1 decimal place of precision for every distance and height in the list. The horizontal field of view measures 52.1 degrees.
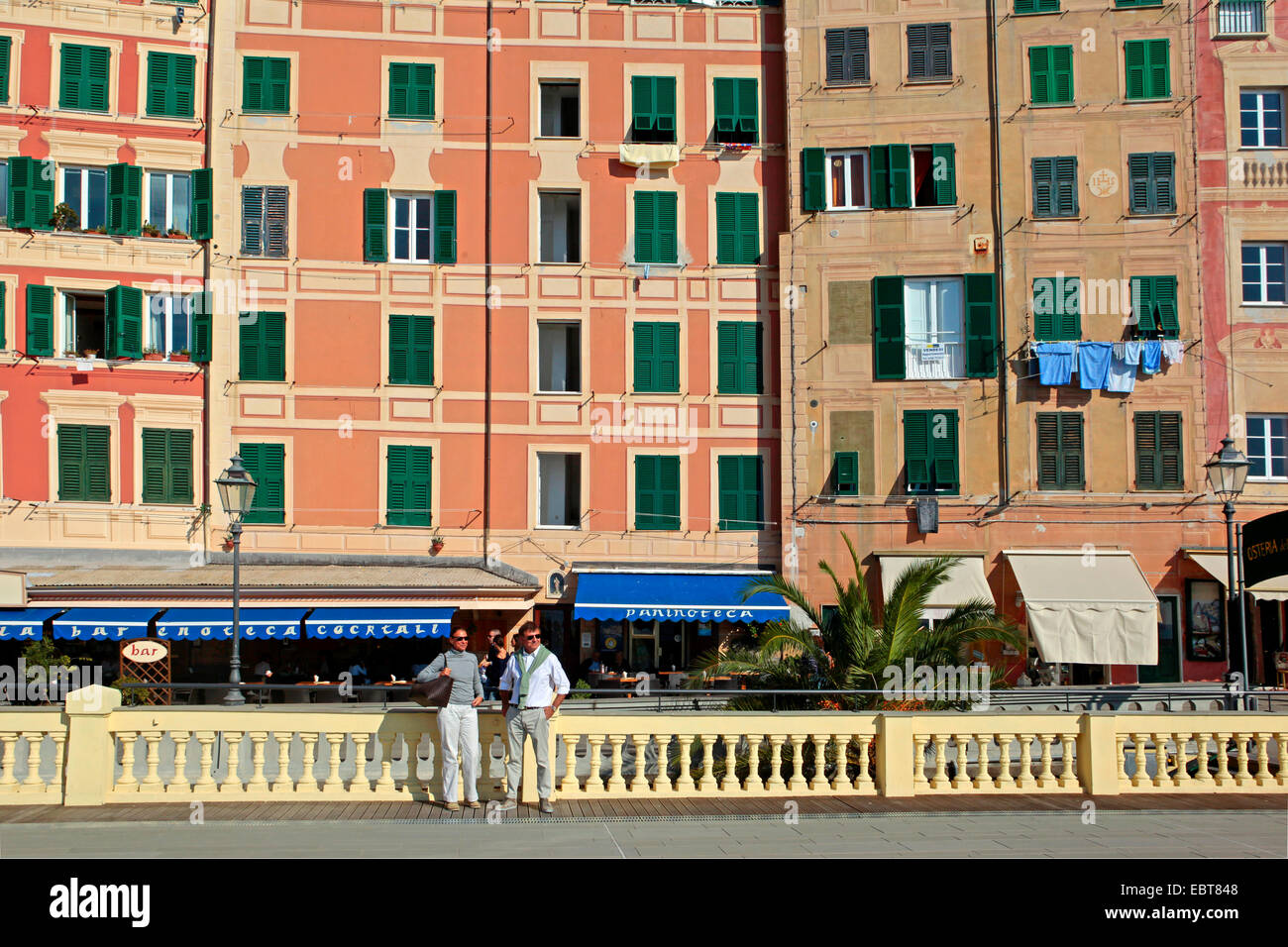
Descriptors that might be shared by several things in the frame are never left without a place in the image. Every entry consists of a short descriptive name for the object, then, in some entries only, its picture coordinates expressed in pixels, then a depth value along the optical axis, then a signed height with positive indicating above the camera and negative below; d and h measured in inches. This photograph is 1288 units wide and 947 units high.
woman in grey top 527.5 -78.8
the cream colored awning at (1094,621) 1162.6 -91.1
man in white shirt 526.3 -71.4
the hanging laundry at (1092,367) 1227.9 +141.3
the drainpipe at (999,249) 1234.0 +255.3
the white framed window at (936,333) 1253.1 +177.5
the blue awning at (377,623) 1112.8 -85.0
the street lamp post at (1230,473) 818.2 +27.7
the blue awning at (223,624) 1089.4 -83.4
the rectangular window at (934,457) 1238.9 +59.0
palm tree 674.2 -65.0
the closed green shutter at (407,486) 1235.2 +34.0
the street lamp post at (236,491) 789.2 +19.5
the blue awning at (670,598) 1172.5 -70.2
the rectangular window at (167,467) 1188.1 +52.4
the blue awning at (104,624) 1083.3 -82.1
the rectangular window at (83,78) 1196.5 +406.0
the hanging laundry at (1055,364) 1226.6 +144.3
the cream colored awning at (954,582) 1185.4 -57.7
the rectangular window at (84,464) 1167.6 +54.4
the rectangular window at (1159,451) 1229.1 +62.4
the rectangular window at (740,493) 1258.6 +26.0
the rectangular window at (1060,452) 1234.0 +62.5
